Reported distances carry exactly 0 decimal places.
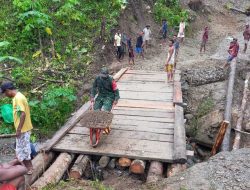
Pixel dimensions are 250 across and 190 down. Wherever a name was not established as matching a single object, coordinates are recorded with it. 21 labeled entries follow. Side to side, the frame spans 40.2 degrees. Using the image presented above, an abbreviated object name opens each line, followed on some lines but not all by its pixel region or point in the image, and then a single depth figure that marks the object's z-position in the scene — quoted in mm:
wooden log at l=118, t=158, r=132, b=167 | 6930
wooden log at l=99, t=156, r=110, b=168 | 7047
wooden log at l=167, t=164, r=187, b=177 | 6520
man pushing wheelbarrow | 7699
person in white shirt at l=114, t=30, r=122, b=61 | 15305
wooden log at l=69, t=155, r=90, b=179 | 6586
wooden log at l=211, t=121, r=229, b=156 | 8877
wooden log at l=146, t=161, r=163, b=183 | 6360
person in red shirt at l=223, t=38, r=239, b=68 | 14688
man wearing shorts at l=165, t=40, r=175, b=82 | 11711
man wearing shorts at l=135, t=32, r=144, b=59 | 15988
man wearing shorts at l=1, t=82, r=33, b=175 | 5555
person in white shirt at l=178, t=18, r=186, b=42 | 18547
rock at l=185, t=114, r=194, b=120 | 11461
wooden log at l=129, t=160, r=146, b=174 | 6719
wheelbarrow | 6848
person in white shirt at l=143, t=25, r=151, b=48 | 16781
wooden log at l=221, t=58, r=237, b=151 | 9188
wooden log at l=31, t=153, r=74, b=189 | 5984
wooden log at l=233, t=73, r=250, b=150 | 9266
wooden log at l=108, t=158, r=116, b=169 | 7152
